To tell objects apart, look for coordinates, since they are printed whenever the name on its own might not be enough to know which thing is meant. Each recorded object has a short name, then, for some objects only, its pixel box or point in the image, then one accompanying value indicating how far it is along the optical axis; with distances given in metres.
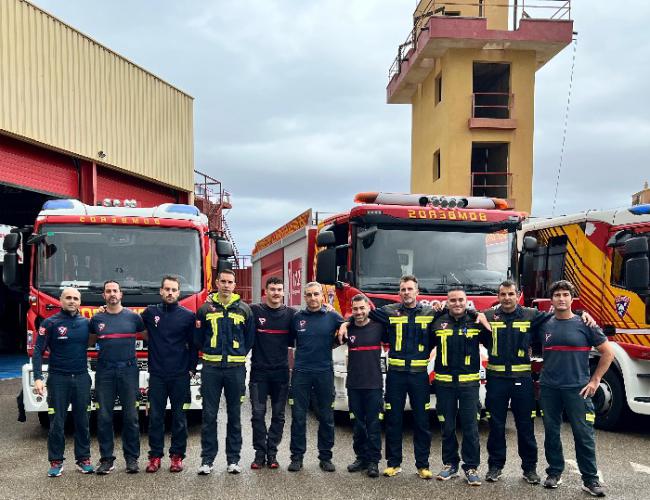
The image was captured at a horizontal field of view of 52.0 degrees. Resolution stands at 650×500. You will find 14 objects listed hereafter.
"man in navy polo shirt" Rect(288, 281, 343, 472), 6.28
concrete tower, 21.19
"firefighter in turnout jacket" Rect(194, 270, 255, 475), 6.13
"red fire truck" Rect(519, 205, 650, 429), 7.49
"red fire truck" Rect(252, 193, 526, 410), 7.66
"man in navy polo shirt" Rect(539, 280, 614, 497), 5.61
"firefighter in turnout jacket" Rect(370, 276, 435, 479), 6.06
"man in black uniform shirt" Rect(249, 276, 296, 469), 6.30
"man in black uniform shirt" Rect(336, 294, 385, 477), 6.14
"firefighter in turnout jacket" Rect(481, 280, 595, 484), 5.90
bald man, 6.05
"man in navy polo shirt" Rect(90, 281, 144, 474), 6.13
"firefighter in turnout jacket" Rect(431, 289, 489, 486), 5.94
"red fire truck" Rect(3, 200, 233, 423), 7.32
